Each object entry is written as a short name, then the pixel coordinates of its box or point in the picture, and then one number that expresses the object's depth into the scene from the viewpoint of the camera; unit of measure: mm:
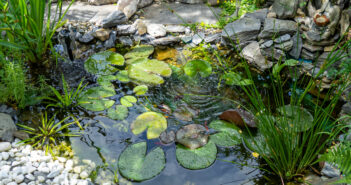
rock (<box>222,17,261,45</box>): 3857
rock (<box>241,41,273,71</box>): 3661
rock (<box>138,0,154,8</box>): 4980
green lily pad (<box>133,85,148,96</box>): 3255
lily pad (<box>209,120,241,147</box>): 2646
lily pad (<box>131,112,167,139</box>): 2725
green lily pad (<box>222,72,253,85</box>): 3346
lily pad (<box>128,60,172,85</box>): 3426
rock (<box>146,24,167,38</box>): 4242
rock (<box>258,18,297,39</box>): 3693
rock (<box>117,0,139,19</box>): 4637
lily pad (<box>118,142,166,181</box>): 2348
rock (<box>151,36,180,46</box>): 4137
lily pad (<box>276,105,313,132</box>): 2633
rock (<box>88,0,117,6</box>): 5113
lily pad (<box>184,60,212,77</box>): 3525
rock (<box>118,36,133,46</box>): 4184
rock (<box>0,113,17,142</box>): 2564
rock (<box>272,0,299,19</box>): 3854
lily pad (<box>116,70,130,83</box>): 3447
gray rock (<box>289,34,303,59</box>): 3639
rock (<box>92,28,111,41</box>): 4152
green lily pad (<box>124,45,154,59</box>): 3863
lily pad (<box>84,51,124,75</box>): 3578
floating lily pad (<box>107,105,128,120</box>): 2931
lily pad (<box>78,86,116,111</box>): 3025
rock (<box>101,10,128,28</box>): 4270
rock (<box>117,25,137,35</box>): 4285
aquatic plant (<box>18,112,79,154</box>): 2624
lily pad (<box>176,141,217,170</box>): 2439
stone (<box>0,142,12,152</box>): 2480
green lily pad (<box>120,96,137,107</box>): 3084
